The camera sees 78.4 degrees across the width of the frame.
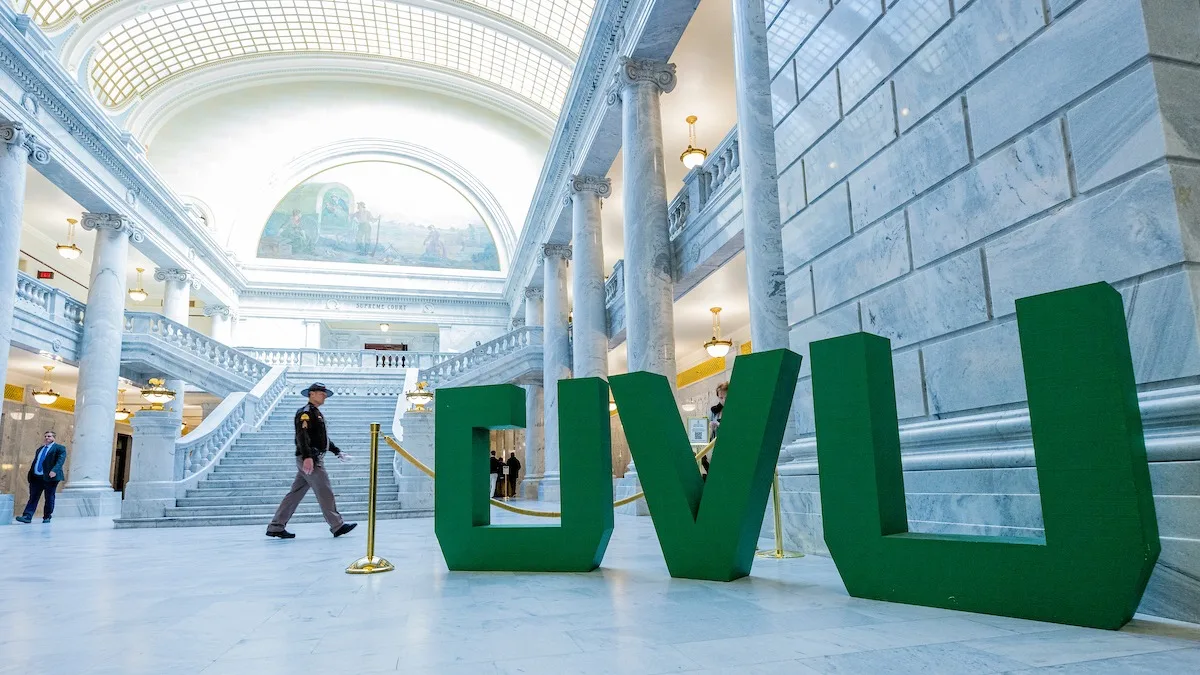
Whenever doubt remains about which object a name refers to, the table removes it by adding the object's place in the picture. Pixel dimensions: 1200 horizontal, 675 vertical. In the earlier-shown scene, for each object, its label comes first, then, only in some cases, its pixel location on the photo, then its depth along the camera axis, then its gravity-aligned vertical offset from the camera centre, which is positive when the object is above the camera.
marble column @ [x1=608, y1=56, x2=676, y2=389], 10.47 +3.37
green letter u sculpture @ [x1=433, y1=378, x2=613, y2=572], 4.11 -0.18
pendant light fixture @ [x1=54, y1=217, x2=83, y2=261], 17.77 +5.17
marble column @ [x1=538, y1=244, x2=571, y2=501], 15.19 +2.49
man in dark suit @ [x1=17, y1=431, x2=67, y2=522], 11.95 -0.14
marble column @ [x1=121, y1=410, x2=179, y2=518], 9.95 -0.03
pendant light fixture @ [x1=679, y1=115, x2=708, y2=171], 13.57 +5.46
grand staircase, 10.06 -0.40
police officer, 7.05 -0.07
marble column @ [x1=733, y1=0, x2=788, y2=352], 6.02 +2.02
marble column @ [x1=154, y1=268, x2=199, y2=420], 20.77 +4.75
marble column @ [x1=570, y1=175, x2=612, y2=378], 13.79 +2.90
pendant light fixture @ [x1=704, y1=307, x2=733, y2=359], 15.33 +2.13
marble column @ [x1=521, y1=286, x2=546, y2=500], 20.28 +0.28
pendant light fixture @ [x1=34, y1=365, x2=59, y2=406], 17.02 +1.61
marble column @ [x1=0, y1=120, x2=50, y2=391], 12.30 +4.42
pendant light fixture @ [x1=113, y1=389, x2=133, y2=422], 20.24 +1.38
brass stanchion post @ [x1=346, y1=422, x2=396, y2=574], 4.34 -0.61
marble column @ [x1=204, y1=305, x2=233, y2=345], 24.52 +4.68
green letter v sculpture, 3.55 -0.07
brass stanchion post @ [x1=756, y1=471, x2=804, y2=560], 4.67 -0.61
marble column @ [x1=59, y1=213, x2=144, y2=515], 14.55 +1.99
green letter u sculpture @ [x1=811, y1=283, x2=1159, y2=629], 2.39 -0.25
